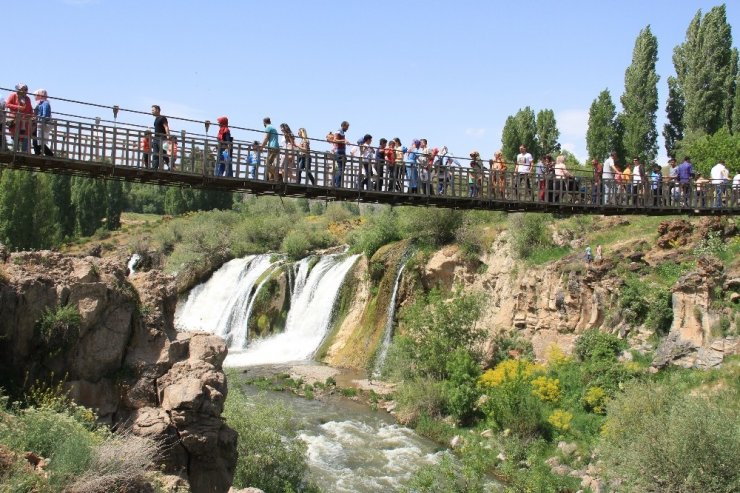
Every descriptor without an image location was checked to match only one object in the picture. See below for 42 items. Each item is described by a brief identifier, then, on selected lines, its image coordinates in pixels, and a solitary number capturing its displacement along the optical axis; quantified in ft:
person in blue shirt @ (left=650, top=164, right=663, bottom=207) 81.76
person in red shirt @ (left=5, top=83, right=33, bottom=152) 53.72
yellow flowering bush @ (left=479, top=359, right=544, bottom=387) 92.38
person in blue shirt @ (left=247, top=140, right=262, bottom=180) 61.62
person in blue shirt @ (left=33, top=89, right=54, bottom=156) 54.70
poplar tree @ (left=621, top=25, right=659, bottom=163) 175.83
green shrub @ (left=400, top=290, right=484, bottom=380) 101.60
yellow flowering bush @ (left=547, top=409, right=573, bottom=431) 82.38
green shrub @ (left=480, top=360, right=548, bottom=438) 83.46
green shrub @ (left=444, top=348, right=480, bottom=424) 91.30
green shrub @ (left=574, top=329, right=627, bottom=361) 89.40
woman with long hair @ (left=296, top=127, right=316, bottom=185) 63.93
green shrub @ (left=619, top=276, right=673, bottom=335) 87.04
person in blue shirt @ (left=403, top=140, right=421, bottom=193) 68.59
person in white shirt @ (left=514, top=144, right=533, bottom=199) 74.67
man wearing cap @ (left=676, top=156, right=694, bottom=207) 83.87
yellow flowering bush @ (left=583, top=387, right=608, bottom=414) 82.17
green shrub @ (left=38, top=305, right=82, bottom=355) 49.21
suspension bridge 55.88
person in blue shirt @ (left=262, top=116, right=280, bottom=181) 62.63
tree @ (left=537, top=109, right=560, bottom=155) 191.21
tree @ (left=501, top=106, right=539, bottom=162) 187.62
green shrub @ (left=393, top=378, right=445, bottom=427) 93.91
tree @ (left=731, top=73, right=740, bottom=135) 163.12
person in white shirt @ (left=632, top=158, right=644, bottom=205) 80.89
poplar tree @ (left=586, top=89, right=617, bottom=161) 174.70
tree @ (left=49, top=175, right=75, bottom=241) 242.37
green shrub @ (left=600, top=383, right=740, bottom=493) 55.52
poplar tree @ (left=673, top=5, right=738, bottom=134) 172.96
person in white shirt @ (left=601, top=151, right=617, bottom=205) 80.02
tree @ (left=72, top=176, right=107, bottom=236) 246.47
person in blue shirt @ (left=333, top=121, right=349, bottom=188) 65.21
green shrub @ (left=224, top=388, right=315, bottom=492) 66.64
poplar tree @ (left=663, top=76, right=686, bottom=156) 190.80
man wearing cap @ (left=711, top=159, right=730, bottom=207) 85.40
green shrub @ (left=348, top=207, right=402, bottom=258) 138.21
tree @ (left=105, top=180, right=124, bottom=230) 255.50
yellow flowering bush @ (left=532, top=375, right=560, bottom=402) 87.92
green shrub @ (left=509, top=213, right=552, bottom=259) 115.96
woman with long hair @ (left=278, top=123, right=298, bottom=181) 62.80
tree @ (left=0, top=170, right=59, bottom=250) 181.78
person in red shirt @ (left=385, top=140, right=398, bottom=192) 67.62
